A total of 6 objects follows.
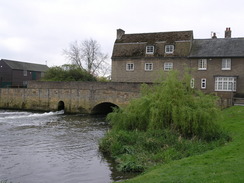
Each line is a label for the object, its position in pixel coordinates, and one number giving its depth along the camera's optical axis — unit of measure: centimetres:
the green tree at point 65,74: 4919
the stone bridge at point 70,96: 3525
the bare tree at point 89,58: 6512
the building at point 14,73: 6488
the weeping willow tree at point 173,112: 1432
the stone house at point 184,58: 3725
